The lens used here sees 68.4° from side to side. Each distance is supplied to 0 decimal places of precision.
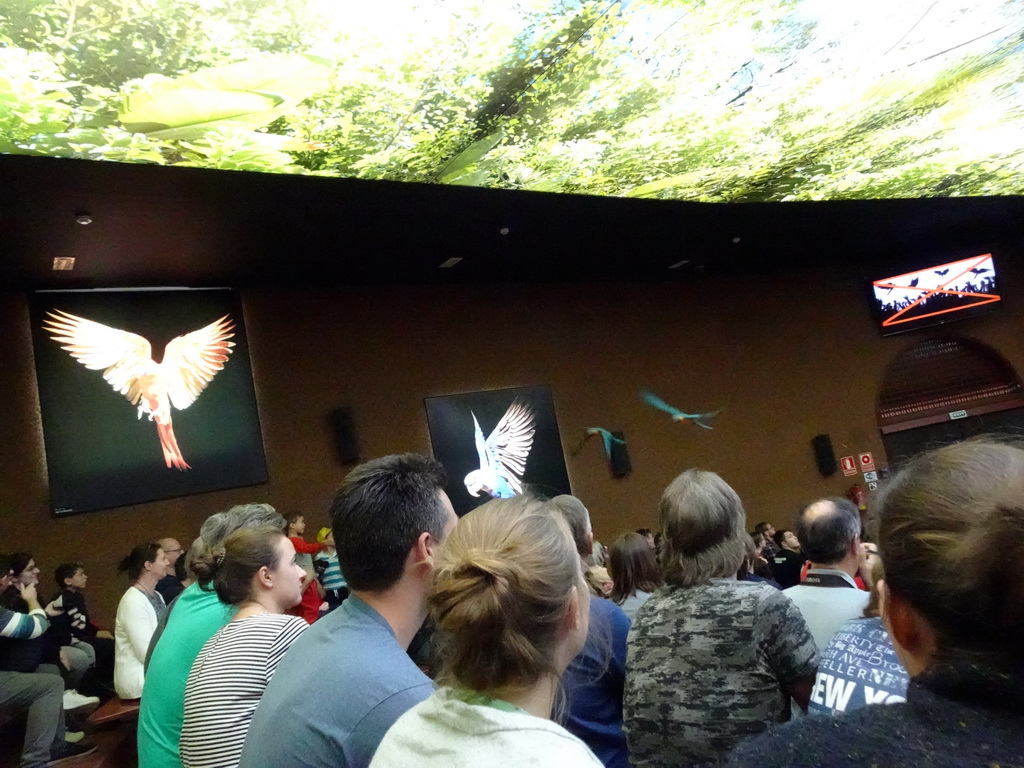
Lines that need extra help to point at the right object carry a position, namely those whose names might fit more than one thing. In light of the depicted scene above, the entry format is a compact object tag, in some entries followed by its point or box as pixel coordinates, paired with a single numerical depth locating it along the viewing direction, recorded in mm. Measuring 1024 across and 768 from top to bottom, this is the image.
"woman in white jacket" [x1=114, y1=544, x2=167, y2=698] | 3396
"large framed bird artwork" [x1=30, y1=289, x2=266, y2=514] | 5344
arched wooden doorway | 9109
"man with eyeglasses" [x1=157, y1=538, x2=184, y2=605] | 4426
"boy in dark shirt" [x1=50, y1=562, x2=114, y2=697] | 4207
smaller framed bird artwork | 6820
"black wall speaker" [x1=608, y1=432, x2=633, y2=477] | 7551
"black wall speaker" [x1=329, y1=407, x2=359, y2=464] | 6387
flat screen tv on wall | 9047
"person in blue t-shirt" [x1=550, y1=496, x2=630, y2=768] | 1616
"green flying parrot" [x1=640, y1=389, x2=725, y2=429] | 8047
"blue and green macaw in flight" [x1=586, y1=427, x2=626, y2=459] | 7602
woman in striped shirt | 1403
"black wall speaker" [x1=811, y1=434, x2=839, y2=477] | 8500
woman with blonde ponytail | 779
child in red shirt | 3812
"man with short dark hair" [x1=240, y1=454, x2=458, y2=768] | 1038
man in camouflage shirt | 1390
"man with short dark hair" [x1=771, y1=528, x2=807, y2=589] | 4754
